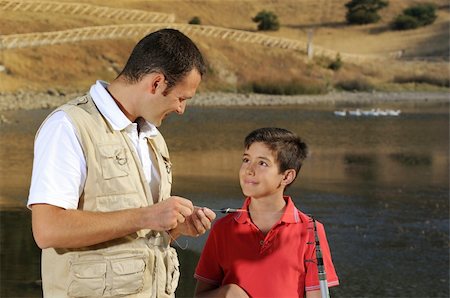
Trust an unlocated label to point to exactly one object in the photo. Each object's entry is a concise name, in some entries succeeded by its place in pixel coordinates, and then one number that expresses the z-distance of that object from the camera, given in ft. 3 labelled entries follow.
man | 8.59
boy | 10.37
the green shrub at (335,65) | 136.98
